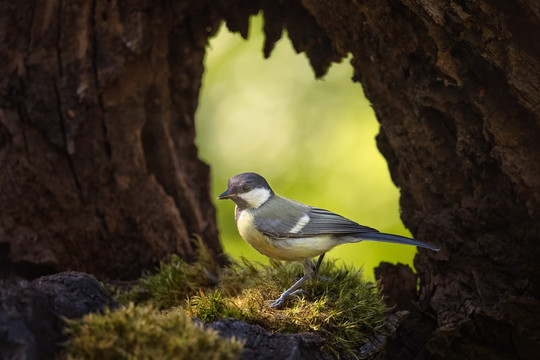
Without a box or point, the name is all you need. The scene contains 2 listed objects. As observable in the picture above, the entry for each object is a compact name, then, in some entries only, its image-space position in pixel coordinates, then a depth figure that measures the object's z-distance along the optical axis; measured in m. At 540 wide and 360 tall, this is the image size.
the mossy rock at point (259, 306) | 4.36
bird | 6.36
